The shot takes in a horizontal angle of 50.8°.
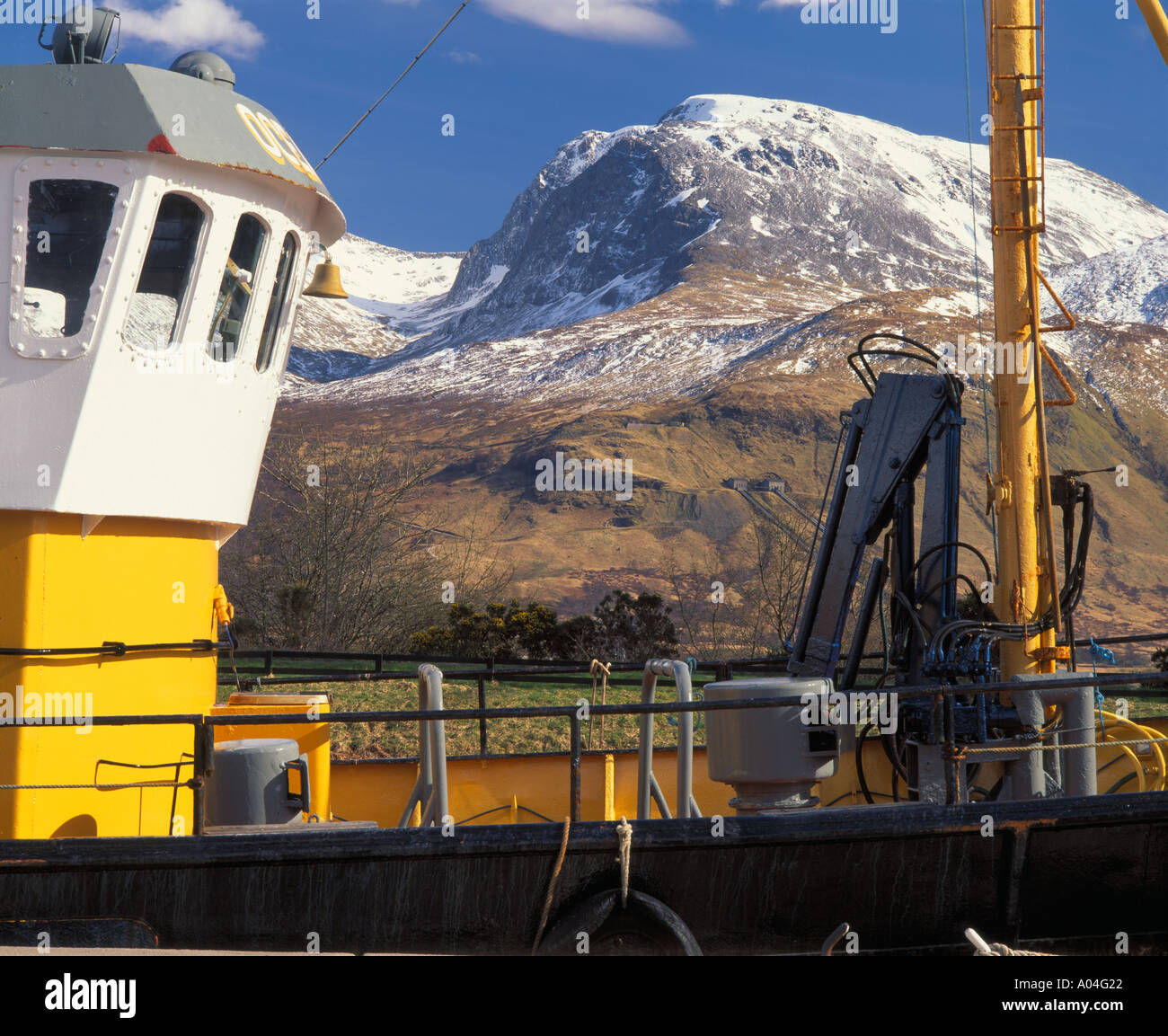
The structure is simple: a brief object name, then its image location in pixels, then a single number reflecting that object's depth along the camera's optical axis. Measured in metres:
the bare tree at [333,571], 26.45
